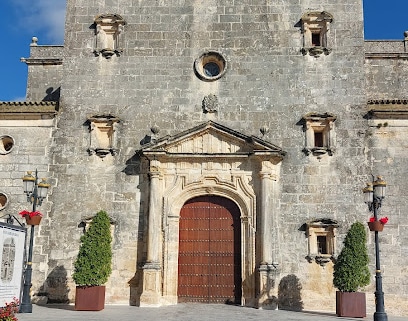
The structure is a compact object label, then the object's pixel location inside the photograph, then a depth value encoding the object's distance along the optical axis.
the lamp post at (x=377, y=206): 12.53
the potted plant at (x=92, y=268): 14.27
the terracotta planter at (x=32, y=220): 14.15
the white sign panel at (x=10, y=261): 9.23
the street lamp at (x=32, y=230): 13.62
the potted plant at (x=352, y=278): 13.82
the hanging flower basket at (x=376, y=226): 13.13
